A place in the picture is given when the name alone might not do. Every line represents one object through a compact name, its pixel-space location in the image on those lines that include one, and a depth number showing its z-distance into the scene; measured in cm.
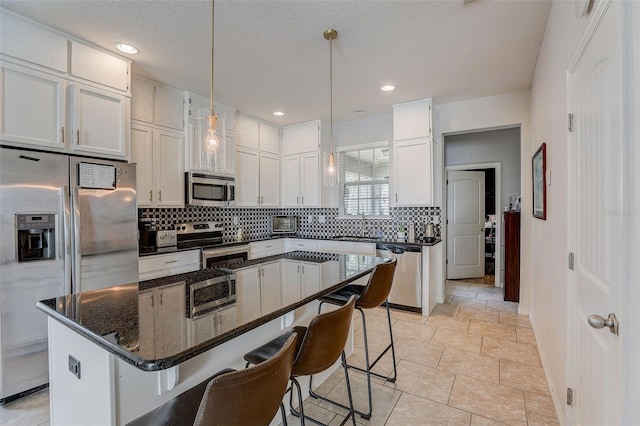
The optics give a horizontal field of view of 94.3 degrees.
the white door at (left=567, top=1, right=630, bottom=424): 100
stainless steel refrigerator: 208
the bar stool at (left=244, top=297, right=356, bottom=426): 124
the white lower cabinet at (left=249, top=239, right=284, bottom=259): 421
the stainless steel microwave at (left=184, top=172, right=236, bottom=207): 359
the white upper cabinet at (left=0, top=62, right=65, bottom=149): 209
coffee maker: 325
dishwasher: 372
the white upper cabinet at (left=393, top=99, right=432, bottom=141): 385
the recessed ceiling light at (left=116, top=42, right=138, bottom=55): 253
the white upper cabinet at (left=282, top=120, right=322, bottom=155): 474
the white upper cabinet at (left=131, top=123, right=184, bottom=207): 316
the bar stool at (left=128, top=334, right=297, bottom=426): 78
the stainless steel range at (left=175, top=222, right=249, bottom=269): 356
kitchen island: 95
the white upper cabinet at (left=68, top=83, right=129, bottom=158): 243
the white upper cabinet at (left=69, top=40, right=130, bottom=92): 243
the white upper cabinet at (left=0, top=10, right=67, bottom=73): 209
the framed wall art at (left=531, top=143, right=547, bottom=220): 230
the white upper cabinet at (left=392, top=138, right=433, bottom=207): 387
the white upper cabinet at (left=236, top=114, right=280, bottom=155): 434
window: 464
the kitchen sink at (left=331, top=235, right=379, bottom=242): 431
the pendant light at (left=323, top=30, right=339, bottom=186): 263
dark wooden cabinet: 414
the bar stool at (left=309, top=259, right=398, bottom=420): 194
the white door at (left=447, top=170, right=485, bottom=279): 558
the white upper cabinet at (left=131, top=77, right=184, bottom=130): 312
